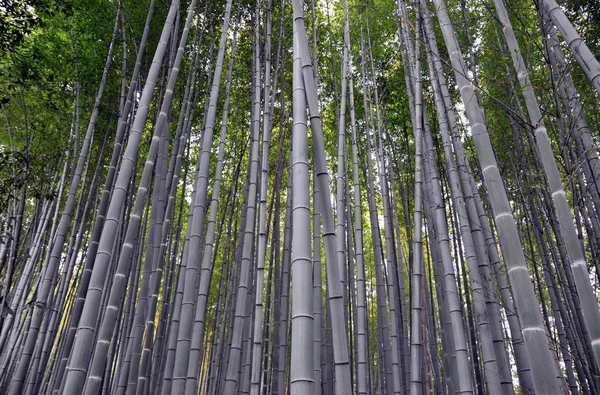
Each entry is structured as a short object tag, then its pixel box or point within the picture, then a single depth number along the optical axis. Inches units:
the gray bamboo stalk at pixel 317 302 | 125.7
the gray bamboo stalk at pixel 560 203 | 65.0
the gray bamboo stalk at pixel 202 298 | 113.6
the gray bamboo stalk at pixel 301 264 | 51.7
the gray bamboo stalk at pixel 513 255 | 57.9
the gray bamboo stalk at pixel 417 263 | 121.0
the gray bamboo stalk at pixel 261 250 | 123.0
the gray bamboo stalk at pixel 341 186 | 135.6
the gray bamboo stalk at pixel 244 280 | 128.3
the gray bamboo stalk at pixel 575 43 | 78.1
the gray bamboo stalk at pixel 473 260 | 102.9
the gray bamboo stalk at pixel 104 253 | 76.0
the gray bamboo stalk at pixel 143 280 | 85.7
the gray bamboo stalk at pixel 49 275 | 105.0
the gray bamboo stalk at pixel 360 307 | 126.5
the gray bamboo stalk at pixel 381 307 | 163.9
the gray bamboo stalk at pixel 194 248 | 101.2
